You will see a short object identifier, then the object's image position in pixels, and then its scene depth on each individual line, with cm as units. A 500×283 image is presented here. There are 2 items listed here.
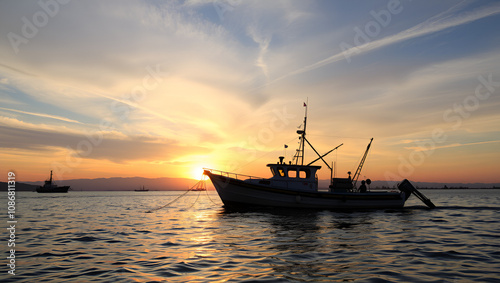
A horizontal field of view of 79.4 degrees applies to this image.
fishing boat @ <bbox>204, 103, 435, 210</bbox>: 2961
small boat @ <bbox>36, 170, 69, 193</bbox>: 13512
